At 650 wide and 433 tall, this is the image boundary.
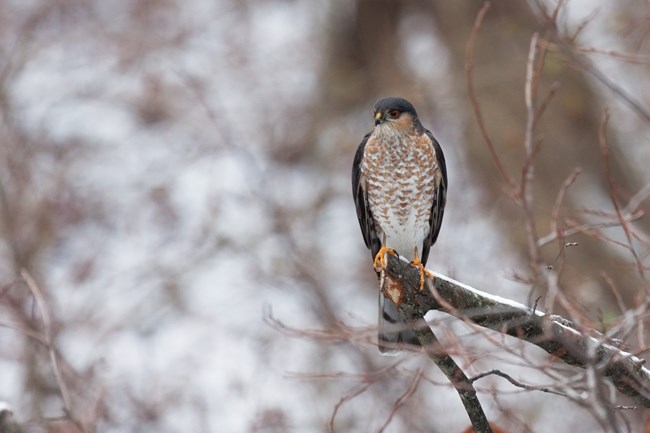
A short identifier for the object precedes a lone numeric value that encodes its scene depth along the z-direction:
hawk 11.15
